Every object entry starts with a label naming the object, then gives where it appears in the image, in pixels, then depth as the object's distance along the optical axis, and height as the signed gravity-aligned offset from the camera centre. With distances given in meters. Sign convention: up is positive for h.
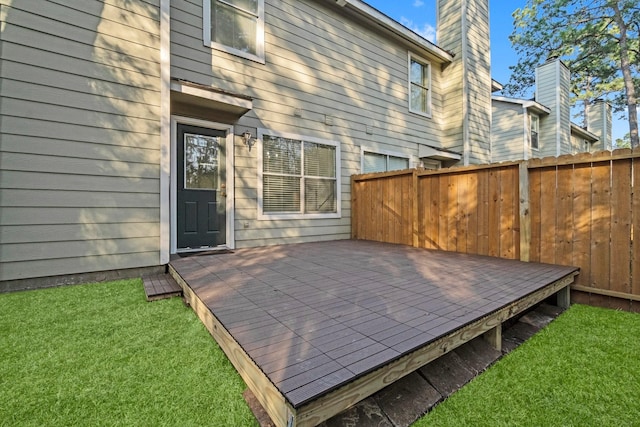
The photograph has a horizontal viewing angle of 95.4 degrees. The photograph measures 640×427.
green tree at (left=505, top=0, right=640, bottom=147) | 12.09 +8.48
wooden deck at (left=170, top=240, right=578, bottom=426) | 1.25 -0.67
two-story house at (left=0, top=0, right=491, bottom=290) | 3.17 +1.45
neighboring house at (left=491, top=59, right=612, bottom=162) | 10.97 +3.70
